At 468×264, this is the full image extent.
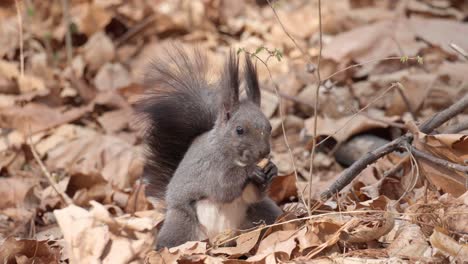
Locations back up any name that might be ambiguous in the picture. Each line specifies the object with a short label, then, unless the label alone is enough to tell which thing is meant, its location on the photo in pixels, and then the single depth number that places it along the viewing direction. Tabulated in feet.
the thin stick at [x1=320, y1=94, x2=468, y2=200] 22.59
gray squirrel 20.86
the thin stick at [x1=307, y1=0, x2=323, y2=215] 19.43
